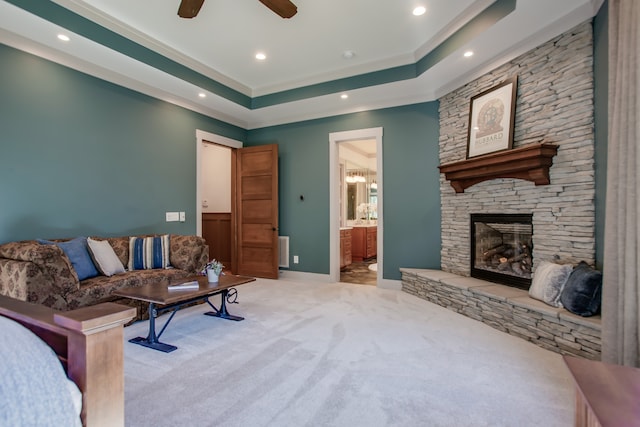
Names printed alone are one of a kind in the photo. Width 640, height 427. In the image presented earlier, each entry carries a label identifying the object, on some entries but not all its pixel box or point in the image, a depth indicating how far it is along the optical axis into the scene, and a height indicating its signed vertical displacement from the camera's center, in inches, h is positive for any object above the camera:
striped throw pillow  144.6 -21.0
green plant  126.8 -23.6
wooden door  211.3 -2.2
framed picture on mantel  130.8 +38.8
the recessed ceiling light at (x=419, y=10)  120.6 +75.0
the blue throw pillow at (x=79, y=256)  119.6 -18.7
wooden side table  38.0 -24.5
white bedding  32.7 -19.4
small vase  126.4 -27.0
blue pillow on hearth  94.1 -24.8
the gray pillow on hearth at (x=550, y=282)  104.8 -24.5
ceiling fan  96.7 +62.1
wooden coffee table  103.1 -29.2
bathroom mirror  336.5 +15.0
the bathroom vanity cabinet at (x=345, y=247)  250.2 -31.5
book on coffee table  113.7 -28.2
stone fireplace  104.6 +4.5
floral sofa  98.7 -24.7
